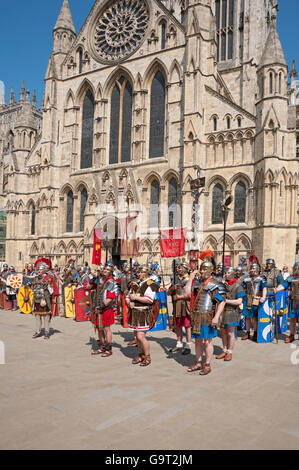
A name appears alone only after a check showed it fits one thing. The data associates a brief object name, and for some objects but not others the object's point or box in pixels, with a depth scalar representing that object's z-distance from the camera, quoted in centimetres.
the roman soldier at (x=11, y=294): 1495
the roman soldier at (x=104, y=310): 755
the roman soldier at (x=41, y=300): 926
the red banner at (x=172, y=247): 1412
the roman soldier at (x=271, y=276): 918
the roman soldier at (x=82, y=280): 1320
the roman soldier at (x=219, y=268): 982
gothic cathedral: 2275
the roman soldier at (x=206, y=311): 628
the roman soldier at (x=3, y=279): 1539
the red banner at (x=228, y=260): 2353
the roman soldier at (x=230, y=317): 741
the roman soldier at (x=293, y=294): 900
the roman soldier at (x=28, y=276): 1403
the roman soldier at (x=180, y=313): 796
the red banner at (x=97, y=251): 1638
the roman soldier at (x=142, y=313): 684
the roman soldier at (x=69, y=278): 1375
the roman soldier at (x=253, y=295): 876
